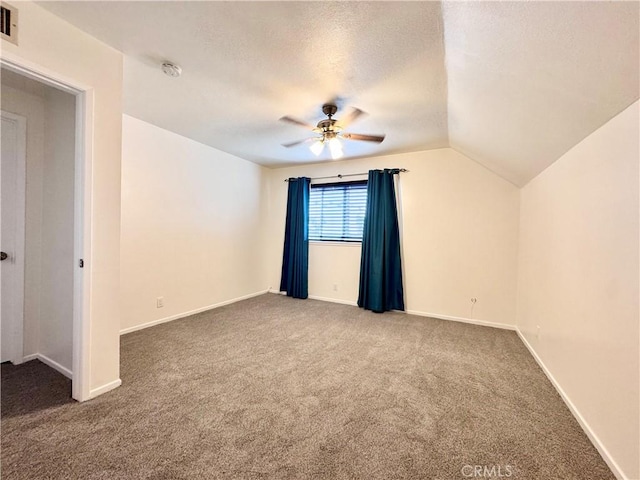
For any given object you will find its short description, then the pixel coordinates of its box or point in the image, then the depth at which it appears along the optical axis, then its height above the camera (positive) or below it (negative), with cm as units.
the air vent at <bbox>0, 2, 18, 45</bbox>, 141 +106
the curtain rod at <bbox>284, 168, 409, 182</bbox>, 396 +97
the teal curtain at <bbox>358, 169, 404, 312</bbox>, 393 -20
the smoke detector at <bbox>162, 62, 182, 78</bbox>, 193 +116
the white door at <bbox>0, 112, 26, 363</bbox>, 224 -12
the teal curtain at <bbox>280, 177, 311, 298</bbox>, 463 -9
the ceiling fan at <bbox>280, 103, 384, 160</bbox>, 241 +96
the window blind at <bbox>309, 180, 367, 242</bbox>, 437 +39
